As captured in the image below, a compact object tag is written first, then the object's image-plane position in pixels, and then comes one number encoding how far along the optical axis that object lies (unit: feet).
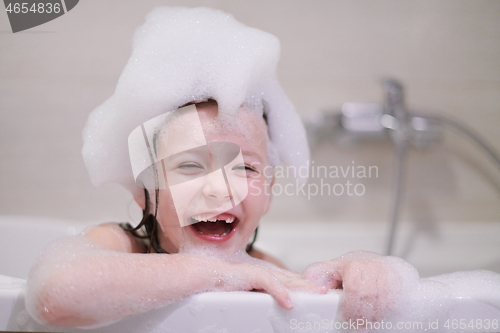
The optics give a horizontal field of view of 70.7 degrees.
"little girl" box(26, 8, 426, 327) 1.61
